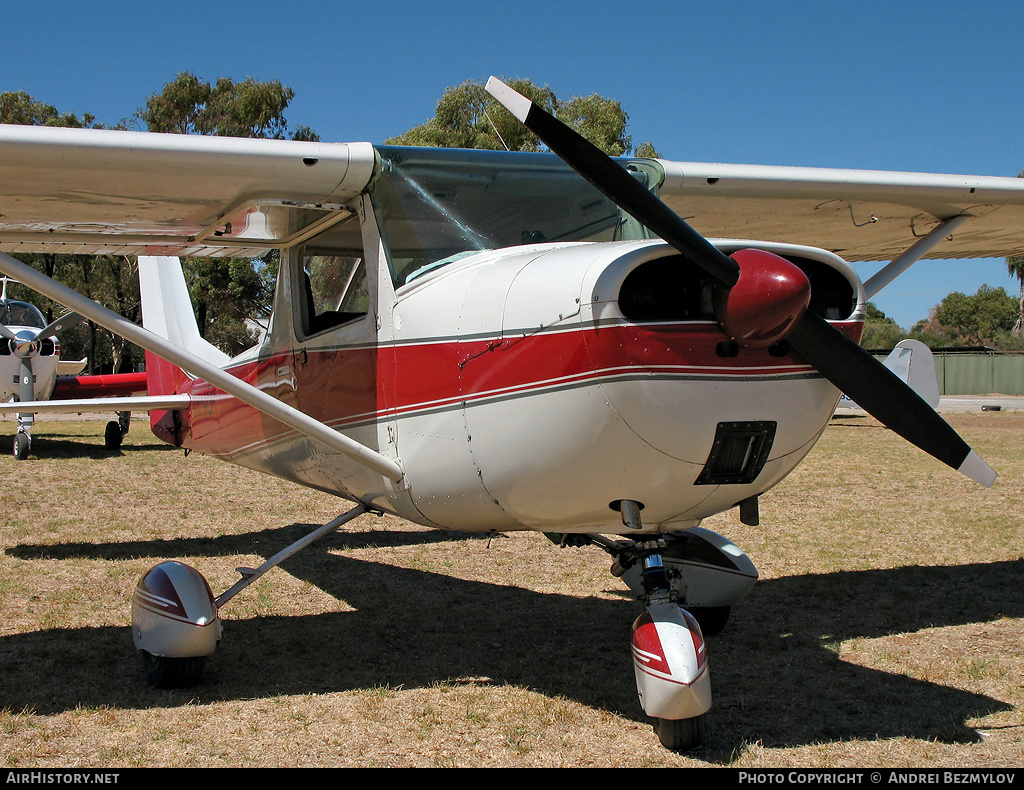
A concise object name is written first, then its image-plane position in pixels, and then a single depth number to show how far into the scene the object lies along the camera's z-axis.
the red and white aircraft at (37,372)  15.40
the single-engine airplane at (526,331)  2.95
